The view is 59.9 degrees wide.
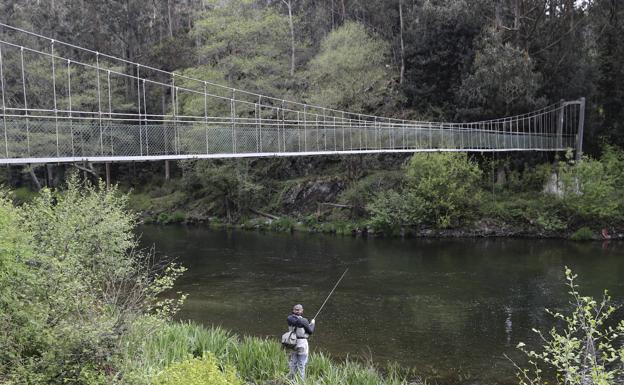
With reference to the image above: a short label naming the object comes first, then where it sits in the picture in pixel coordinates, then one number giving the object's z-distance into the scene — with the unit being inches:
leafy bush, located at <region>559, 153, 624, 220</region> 868.0
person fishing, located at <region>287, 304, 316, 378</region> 305.4
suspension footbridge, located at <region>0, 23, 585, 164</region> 503.2
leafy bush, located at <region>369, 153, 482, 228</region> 918.1
